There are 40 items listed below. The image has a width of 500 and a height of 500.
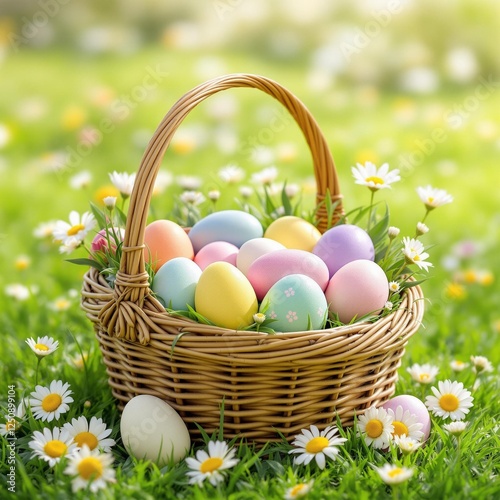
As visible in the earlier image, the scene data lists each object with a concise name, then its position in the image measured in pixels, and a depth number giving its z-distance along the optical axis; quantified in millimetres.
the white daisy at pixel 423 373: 1048
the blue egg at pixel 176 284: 991
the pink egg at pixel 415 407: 1007
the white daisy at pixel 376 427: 979
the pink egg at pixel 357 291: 991
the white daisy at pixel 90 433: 972
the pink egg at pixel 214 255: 1044
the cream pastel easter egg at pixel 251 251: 1030
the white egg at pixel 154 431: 957
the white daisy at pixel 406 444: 952
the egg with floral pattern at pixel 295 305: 963
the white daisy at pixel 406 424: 991
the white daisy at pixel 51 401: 999
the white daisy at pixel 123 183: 1054
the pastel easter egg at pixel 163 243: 1042
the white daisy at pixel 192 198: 1133
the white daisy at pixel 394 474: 903
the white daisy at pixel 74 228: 1041
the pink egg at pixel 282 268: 1002
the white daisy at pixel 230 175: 1133
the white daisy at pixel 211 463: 931
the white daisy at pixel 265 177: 1144
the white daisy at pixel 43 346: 1011
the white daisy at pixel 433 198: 1039
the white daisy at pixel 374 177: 1042
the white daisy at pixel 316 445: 946
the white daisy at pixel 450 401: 1006
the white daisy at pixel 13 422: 998
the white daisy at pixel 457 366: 1090
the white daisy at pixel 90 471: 915
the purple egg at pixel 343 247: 1034
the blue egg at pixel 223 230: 1081
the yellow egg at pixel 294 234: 1070
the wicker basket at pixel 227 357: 939
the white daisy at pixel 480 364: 1063
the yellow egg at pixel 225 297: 966
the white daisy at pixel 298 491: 909
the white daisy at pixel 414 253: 1003
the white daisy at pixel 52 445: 949
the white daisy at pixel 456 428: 962
